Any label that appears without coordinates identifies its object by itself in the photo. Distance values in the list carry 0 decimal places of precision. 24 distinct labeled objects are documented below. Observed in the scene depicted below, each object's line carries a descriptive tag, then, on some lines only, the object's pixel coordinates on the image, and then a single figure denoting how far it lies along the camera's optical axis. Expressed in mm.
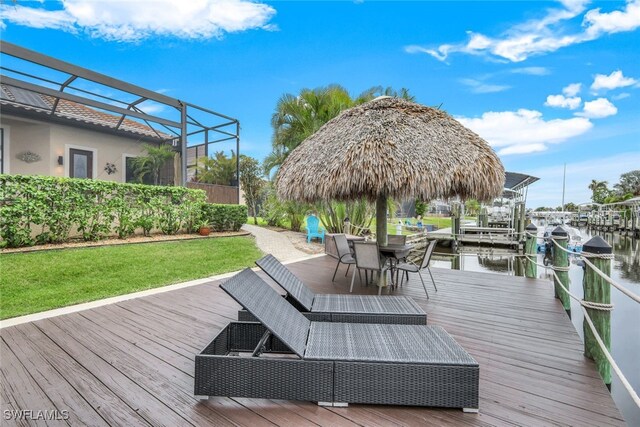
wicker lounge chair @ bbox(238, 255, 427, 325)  3166
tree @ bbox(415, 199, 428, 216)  30473
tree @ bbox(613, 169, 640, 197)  46234
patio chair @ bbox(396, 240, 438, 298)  5016
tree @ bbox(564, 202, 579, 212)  63750
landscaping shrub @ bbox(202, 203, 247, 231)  11070
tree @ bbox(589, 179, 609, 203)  50866
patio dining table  5234
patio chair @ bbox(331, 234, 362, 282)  5895
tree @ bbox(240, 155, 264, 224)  17469
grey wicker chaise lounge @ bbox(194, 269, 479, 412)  2105
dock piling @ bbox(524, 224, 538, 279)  5918
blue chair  12430
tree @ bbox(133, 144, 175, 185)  12523
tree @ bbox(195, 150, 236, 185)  13812
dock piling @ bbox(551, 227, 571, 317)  4340
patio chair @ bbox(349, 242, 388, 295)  4867
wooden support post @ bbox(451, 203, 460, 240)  16328
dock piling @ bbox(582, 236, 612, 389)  2683
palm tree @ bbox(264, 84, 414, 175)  12344
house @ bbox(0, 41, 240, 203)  8297
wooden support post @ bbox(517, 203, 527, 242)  15963
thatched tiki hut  4879
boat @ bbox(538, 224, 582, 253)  14033
